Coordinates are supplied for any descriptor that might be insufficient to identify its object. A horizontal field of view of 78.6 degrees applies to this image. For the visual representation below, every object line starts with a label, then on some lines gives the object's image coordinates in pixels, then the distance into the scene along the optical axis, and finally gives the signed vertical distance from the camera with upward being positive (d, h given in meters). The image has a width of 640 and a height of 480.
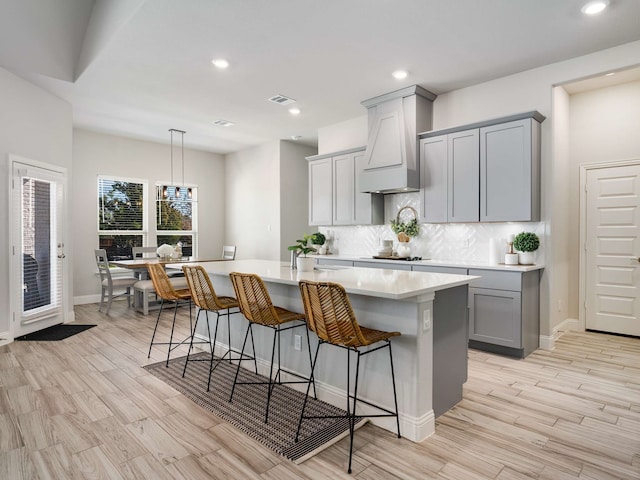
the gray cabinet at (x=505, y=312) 3.83 -0.77
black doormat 4.63 -1.19
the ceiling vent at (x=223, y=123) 6.25 +1.86
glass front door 4.63 -0.11
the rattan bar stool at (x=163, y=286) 3.71 -0.47
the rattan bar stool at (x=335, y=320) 2.14 -0.48
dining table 5.89 -0.69
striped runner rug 2.34 -1.22
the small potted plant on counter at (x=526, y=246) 4.12 -0.10
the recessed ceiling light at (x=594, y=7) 3.00 +1.80
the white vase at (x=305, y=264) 3.28 -0.23
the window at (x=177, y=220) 7.93 +0.37
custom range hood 4.80 +1.26
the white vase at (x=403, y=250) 5.11 -0.17
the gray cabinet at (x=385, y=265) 4.72 -0.36
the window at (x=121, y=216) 7.25 +0.42
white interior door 4.54 -0.16
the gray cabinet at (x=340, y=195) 5.57 +0.64
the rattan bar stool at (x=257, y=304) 2.66 -0.48
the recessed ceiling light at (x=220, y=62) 4.02 +1.82
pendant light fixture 6.77 +0.88
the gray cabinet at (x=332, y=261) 5.44 -0.35
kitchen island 2.37 -0.70
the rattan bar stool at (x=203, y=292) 3.19 -0.46
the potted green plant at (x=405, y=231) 5.13 +0.08
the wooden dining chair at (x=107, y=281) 5.96 -0.70
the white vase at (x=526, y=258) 4.20 -0.23
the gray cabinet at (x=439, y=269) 4.17 -0.36
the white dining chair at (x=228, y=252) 7.70 -0.30
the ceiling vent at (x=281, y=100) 5.12 +1.83
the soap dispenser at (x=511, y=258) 4.20 -0.23
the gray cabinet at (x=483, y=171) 4.04 +0.72
